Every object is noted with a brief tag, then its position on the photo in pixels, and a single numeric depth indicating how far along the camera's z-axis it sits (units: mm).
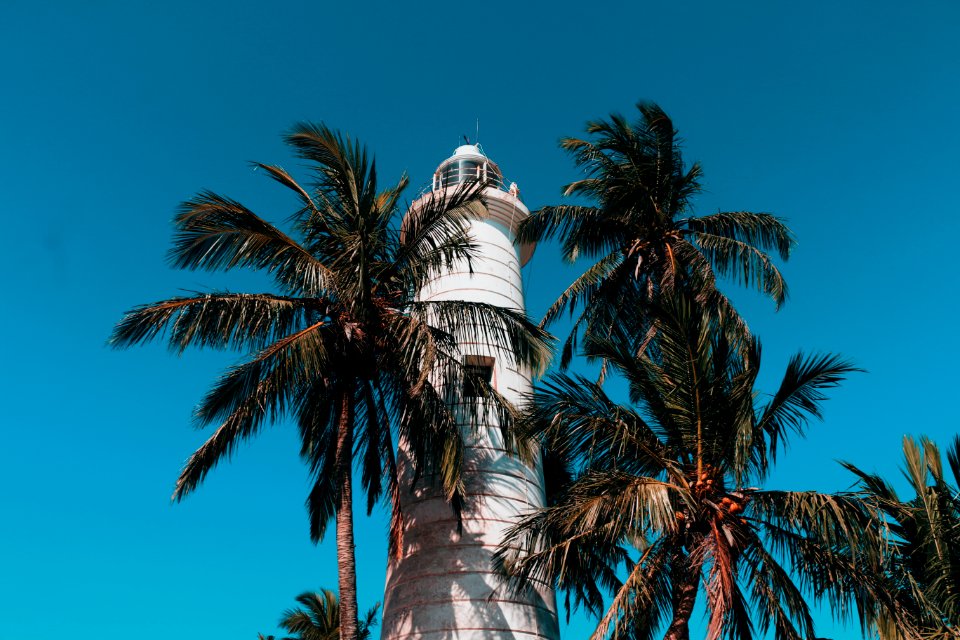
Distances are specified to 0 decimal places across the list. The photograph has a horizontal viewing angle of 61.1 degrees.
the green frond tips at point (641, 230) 19000
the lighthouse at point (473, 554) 14906
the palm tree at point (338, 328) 13805
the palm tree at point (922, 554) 12039
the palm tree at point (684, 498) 12047
